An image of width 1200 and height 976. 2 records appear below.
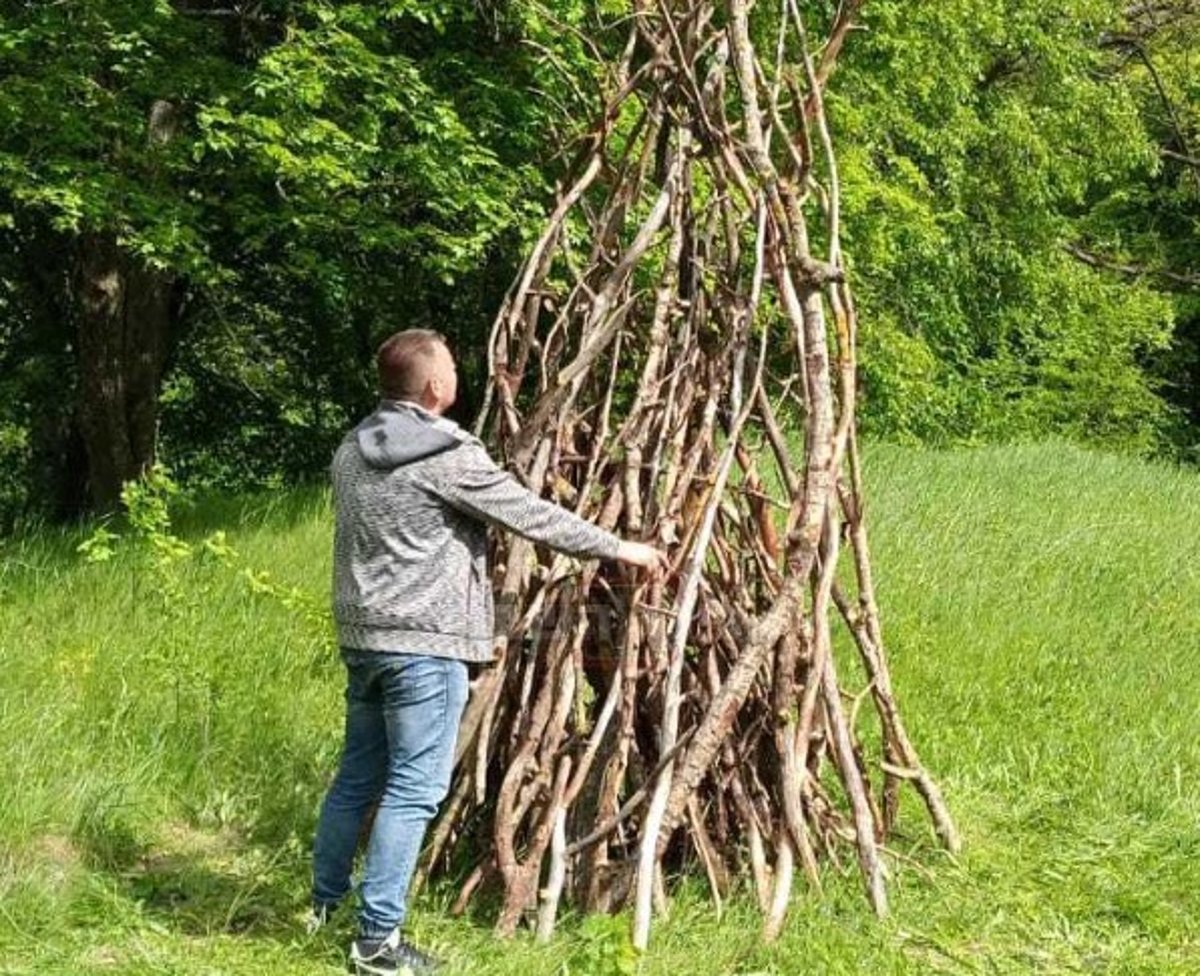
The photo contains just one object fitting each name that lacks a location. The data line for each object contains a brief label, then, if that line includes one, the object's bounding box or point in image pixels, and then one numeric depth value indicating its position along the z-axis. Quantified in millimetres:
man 3664
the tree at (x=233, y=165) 8172
